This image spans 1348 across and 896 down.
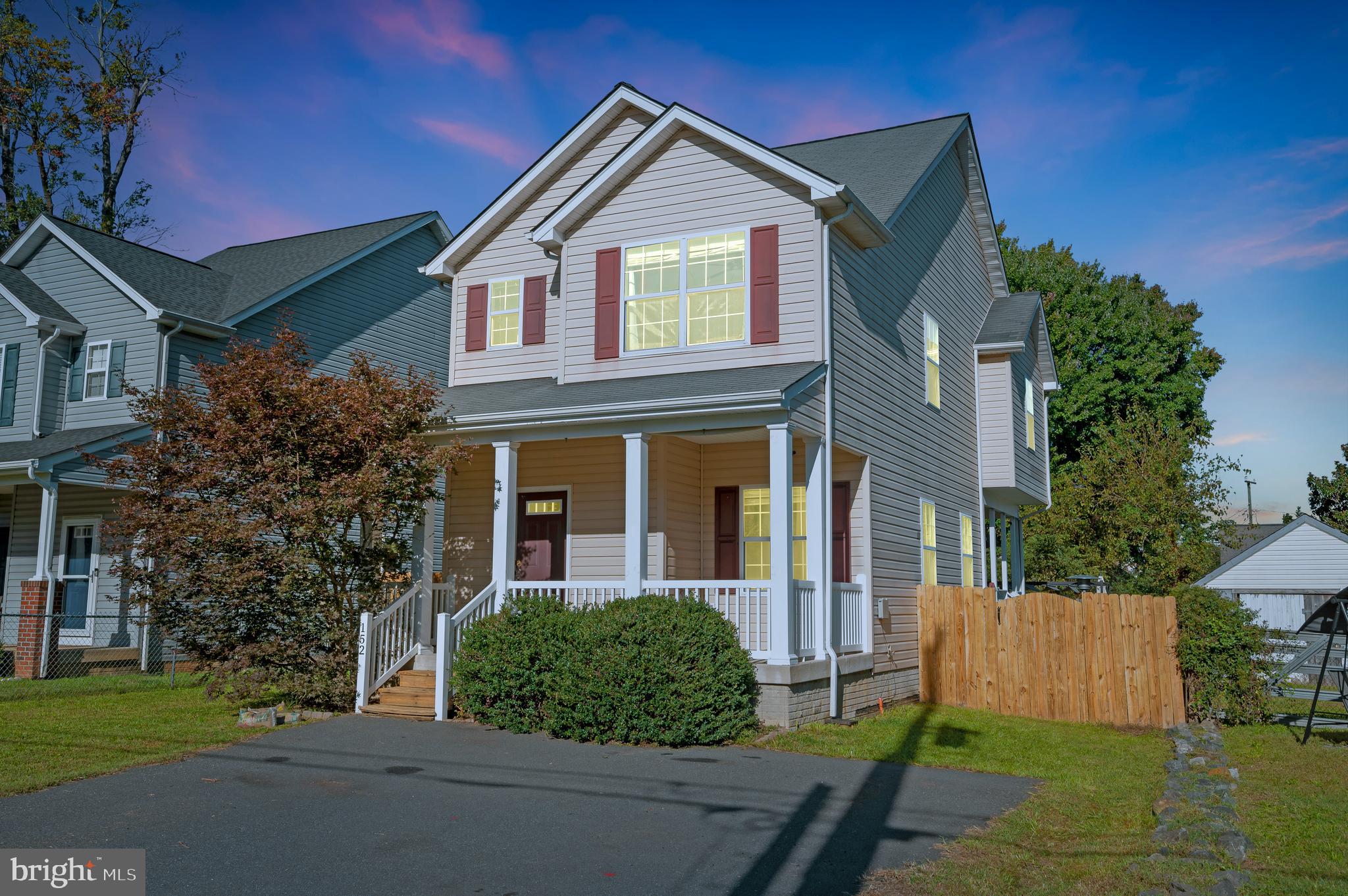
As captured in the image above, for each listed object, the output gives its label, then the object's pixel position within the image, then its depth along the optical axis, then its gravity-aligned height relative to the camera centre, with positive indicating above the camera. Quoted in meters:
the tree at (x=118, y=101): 29.77 +14.10
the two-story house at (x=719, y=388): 12.69 +2.77
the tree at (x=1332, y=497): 53.25 +5.02
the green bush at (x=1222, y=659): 13.95 -0.95
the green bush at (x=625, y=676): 10.84 -0.99
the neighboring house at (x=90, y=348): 18.69 +4.71
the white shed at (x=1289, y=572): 33.41 +0.60
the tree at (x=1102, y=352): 36.44 +8.62
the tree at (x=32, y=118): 29.06 +13.38
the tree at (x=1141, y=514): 27.20 +2.12
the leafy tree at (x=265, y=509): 12.30 +0.92
